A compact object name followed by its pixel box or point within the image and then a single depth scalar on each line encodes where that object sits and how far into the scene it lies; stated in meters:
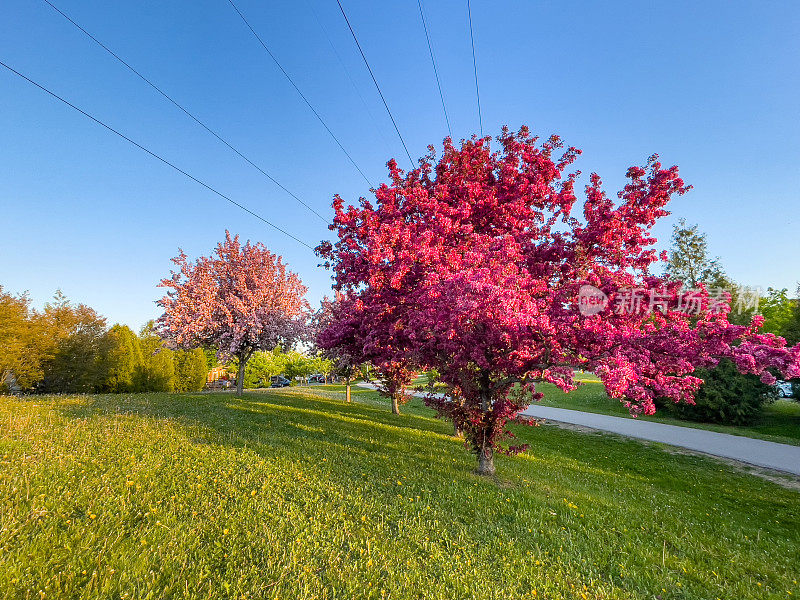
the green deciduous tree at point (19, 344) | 20.25
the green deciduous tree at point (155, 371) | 26.73
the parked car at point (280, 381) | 50.80
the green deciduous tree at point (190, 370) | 29.50
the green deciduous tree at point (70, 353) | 23.45
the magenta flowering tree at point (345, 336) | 9.14
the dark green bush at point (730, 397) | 19.83
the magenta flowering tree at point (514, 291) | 5.84
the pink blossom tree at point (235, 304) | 16.48
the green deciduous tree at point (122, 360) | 25.19
